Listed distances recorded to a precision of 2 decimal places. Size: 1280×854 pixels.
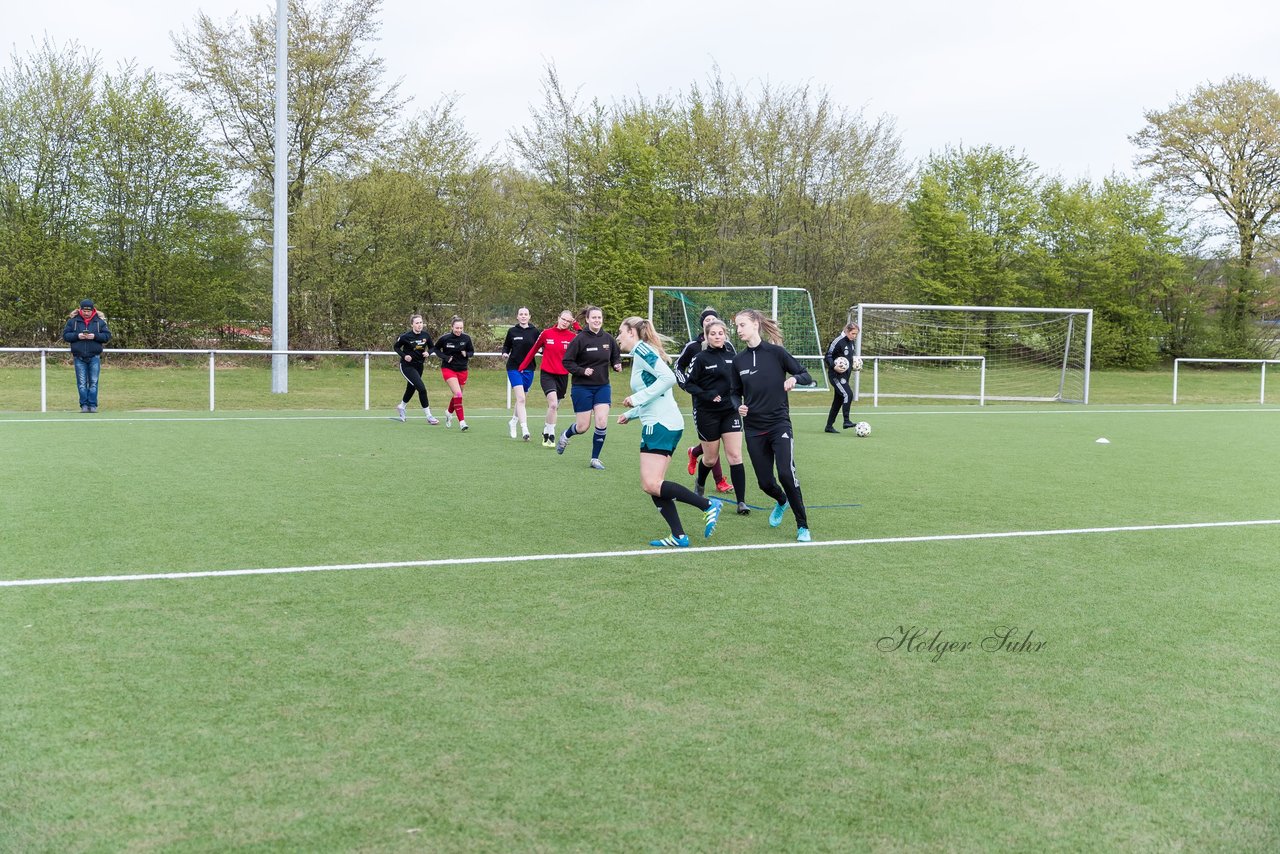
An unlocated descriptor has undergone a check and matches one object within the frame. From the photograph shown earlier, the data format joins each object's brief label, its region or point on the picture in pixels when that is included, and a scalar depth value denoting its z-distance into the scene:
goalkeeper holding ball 17.00
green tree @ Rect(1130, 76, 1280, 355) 40.34
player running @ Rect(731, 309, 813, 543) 7.92
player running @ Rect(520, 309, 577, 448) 14.21
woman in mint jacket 7.61
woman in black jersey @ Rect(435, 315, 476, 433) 16.91
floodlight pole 21.70
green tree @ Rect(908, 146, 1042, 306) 37.94
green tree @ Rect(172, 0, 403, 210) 30.23
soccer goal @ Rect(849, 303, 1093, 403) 27.56
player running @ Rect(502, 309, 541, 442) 15.31
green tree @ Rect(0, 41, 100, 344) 26.25
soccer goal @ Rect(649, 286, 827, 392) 26.44
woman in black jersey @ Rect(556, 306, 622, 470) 12.52
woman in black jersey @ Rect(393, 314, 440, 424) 17.86
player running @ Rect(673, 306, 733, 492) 10.20
